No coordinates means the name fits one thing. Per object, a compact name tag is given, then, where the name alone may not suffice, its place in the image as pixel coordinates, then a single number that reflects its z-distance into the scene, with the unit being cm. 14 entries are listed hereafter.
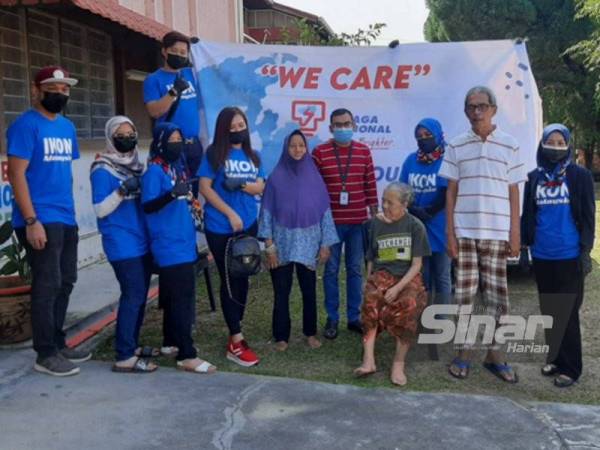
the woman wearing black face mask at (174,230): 418
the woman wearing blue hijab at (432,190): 477
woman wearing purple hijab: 477
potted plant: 471
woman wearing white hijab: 420
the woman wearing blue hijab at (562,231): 425
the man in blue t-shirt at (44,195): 407
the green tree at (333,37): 998
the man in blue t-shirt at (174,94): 514
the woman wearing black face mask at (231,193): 458
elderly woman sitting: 447
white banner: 662
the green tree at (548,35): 2136
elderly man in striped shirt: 427
